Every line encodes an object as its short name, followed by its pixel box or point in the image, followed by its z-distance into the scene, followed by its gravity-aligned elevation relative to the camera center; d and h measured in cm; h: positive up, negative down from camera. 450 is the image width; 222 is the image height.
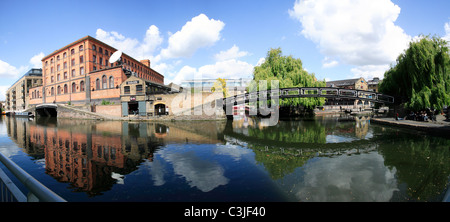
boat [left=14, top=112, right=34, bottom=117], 4672 -23
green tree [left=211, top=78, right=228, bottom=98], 4919 +654
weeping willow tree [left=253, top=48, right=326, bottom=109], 3005 +548
